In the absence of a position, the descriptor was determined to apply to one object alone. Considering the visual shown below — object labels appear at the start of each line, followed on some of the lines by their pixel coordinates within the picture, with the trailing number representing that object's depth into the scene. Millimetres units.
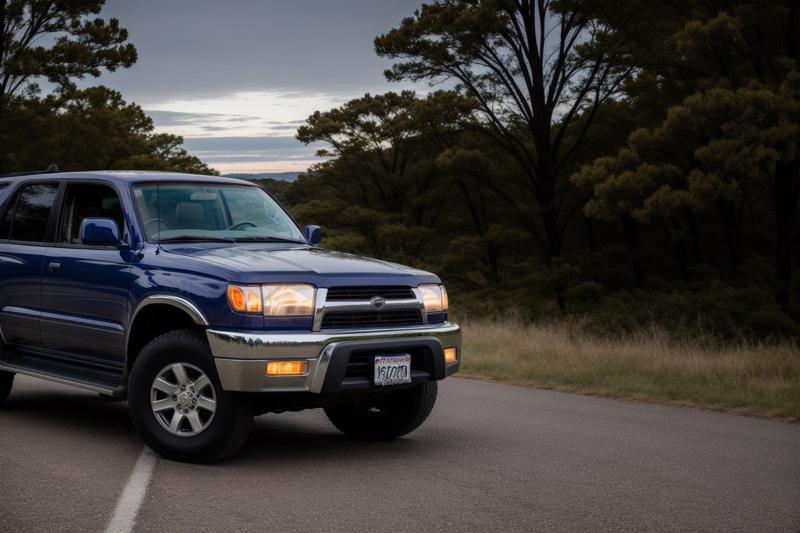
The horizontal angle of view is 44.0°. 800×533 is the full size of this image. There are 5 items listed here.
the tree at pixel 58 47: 28516
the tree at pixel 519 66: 29906
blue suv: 6422
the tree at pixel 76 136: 32250
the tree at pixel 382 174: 43969
